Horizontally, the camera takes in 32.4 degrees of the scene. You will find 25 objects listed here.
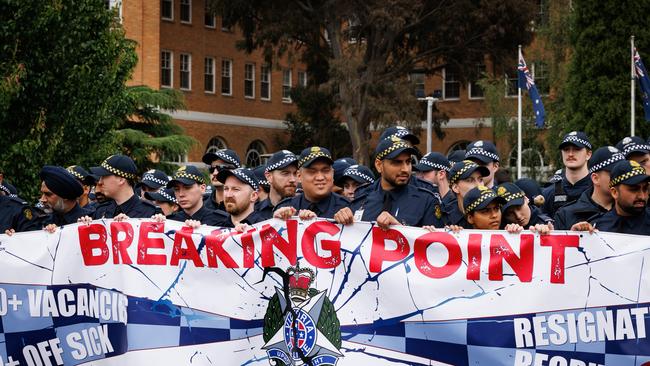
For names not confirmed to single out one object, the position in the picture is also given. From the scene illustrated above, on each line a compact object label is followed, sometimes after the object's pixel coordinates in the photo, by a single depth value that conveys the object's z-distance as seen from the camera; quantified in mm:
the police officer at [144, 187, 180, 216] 10719
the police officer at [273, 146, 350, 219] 8469
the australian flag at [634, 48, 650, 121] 24384
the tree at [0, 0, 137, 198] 17203
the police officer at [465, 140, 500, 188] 9864
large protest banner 6832
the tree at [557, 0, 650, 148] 29406
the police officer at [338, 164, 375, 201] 10922
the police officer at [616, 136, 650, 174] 9328
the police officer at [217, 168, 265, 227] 8844
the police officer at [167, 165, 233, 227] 9695
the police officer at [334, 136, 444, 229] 8039
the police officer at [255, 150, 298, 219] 9656
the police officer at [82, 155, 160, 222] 9758
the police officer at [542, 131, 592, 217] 10000
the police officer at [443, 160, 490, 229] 8695
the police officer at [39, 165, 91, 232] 9547
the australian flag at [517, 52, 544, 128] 29706
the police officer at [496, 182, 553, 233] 7984
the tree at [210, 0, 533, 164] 39844
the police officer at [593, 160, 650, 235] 7250
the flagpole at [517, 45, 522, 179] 29342
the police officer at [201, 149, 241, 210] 11250
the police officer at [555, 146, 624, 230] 8164
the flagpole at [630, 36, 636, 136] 26025
